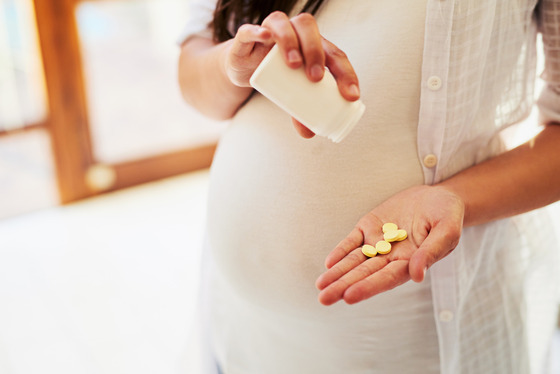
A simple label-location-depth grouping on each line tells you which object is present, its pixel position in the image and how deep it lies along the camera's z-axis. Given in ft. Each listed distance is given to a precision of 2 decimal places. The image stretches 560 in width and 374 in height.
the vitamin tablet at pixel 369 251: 2.28
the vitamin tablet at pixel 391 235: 2.35
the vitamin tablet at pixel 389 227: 2.42
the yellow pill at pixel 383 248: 2.28
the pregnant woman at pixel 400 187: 2.56
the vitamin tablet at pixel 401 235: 2.37
